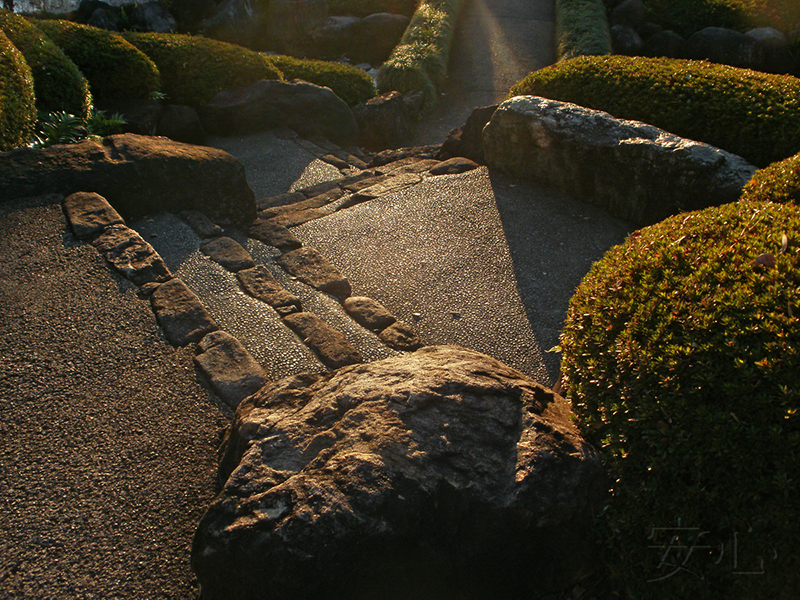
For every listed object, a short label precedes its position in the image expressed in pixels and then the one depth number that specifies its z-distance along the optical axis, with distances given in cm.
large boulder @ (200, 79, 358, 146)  857
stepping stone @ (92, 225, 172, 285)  396
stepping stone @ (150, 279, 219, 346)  354
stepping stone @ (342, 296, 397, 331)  425
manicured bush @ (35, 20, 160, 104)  774
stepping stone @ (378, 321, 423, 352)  401
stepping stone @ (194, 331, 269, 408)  321
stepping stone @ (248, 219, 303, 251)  528
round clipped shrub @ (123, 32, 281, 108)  877
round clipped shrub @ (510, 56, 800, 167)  501
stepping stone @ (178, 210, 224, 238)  505
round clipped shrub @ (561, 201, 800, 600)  185
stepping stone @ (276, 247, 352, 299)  467
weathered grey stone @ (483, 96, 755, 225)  480
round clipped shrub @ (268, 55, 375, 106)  1005
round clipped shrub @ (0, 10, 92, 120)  640
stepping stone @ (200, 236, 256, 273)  469
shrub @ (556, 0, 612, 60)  1098
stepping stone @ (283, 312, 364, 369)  367
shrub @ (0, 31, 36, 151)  502
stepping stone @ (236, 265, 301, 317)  424
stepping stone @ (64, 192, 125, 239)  425
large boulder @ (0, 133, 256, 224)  454
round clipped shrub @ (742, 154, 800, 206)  348
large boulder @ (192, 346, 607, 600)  193
